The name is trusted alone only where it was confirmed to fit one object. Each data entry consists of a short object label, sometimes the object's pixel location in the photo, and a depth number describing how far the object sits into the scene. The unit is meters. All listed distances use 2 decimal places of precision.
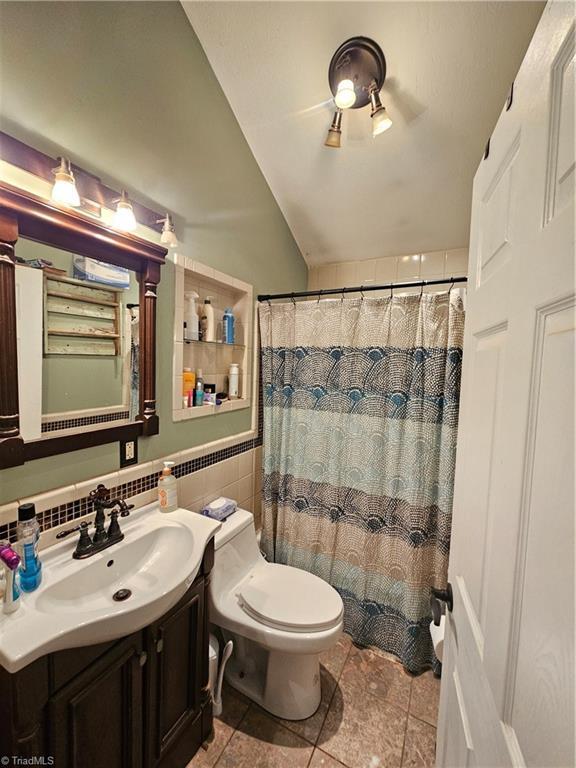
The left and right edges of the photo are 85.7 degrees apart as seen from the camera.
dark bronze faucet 1.04
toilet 1.26
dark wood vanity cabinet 0.71
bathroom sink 0.72
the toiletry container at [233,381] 1.83
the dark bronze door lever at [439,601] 0.82
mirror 0.98
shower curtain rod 1.51
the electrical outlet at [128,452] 1.27
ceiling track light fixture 1.17
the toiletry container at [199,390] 1.60
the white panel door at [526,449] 0.37
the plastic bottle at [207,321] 1.62
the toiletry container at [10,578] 0.77
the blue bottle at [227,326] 1.75
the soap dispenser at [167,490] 1.34
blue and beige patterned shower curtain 1.53
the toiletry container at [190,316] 1.52
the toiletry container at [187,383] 1.54
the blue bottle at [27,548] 0.87
